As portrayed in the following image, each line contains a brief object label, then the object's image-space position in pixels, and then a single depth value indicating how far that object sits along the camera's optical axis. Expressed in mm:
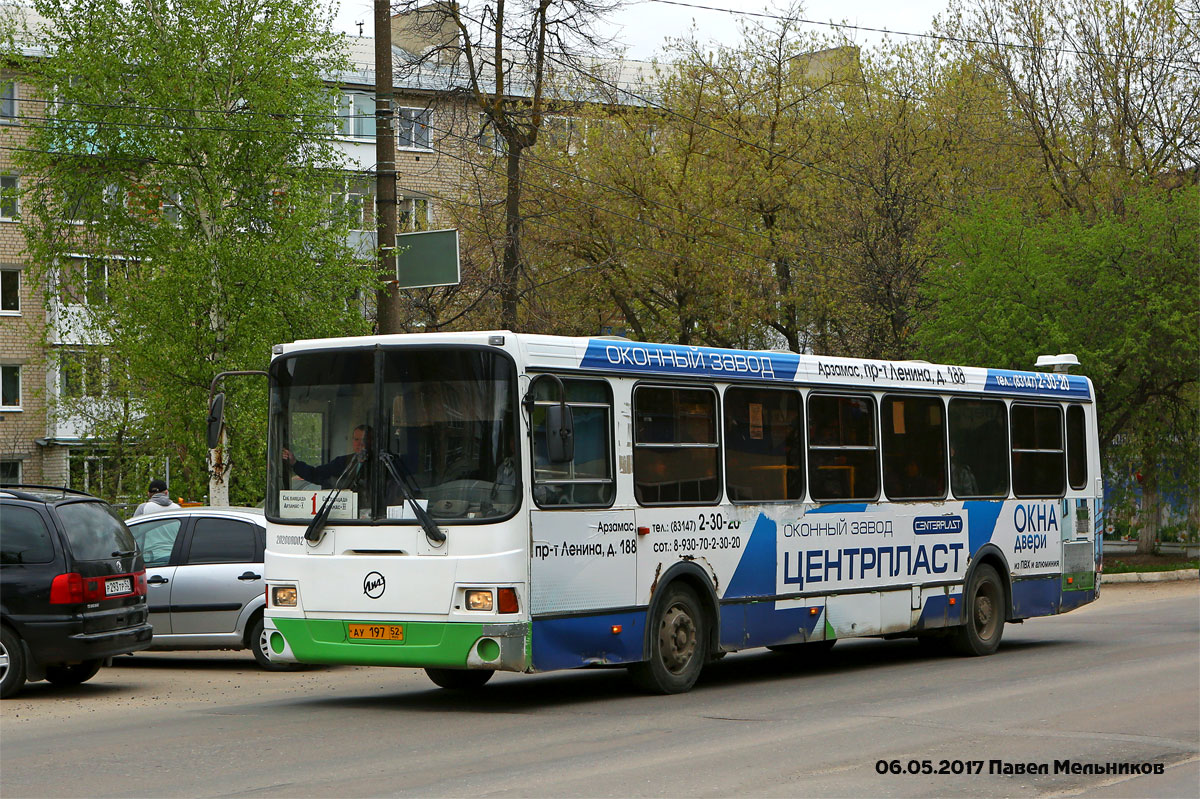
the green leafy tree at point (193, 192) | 25312
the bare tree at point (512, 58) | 26844
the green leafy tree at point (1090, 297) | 30094
